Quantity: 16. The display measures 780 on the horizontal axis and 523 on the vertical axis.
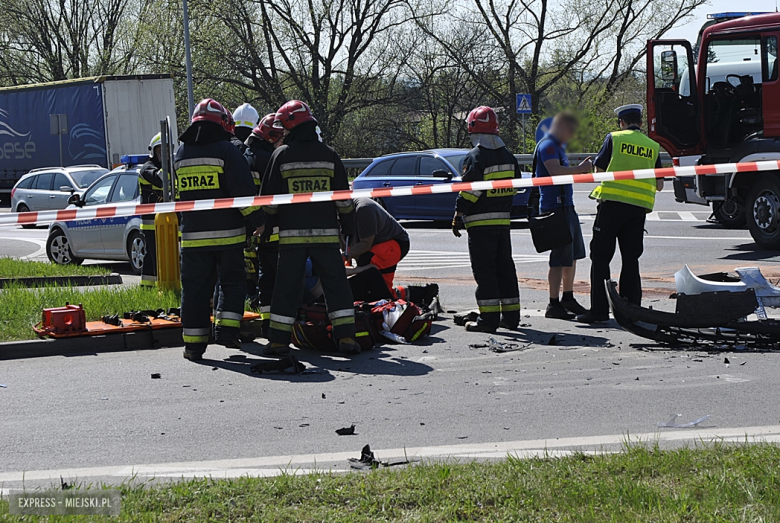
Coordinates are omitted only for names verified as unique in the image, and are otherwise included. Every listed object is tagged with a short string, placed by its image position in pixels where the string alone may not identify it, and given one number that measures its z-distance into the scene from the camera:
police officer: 16.11
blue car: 35.97
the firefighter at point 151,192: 20.55
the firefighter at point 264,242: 16.38
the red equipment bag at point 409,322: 15.44
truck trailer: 53.34
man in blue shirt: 17.23
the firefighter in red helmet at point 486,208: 16.11
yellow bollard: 19.05
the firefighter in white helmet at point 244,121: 18.45
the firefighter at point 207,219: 14.50
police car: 26.89
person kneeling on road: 16.95
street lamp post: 65.29
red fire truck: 28.39
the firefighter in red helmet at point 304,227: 14.21
